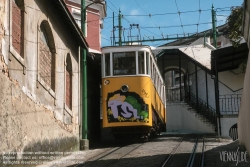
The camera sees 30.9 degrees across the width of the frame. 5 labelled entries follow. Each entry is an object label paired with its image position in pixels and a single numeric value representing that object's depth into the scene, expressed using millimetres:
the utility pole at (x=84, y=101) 15615
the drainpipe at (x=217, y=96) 24103
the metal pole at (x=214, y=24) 32969
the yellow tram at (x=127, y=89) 15312
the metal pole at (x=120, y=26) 30781
